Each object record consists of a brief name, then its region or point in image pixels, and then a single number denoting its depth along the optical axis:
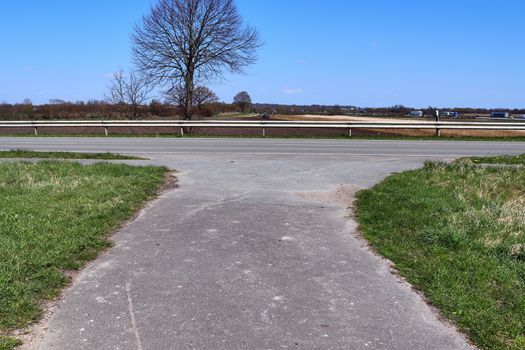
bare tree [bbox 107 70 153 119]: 38.50
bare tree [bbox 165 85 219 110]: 33.53
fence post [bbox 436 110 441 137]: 25.90
